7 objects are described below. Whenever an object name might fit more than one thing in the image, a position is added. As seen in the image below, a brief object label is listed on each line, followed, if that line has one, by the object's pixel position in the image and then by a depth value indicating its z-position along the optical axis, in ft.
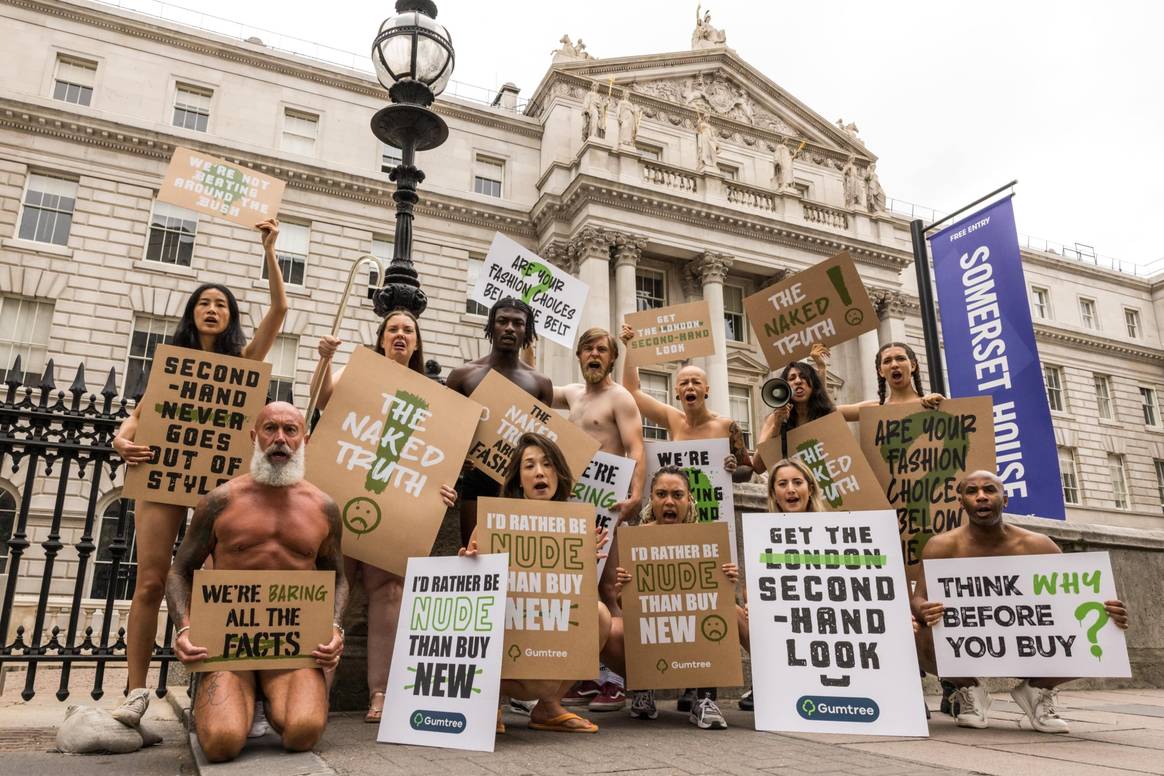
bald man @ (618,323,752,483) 19.42
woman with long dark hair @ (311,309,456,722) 14.66
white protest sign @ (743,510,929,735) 13.56
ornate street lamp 21.33
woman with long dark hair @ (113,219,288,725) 13.48
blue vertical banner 29.50
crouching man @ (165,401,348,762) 11.12
